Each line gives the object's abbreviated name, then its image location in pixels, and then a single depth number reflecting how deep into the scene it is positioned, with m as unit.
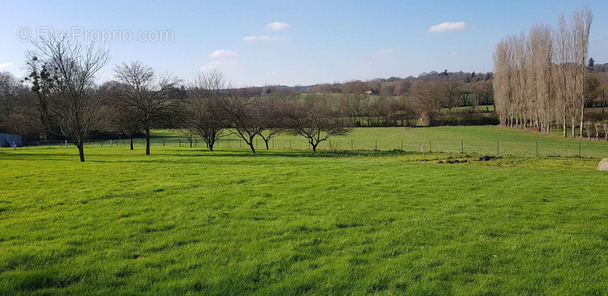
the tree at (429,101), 82.88
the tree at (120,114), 34.25
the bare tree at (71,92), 26.42
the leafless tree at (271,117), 40.28
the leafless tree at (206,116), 38.84
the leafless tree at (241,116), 38.34
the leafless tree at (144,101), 34.12
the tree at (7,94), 49.00
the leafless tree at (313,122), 38.56
